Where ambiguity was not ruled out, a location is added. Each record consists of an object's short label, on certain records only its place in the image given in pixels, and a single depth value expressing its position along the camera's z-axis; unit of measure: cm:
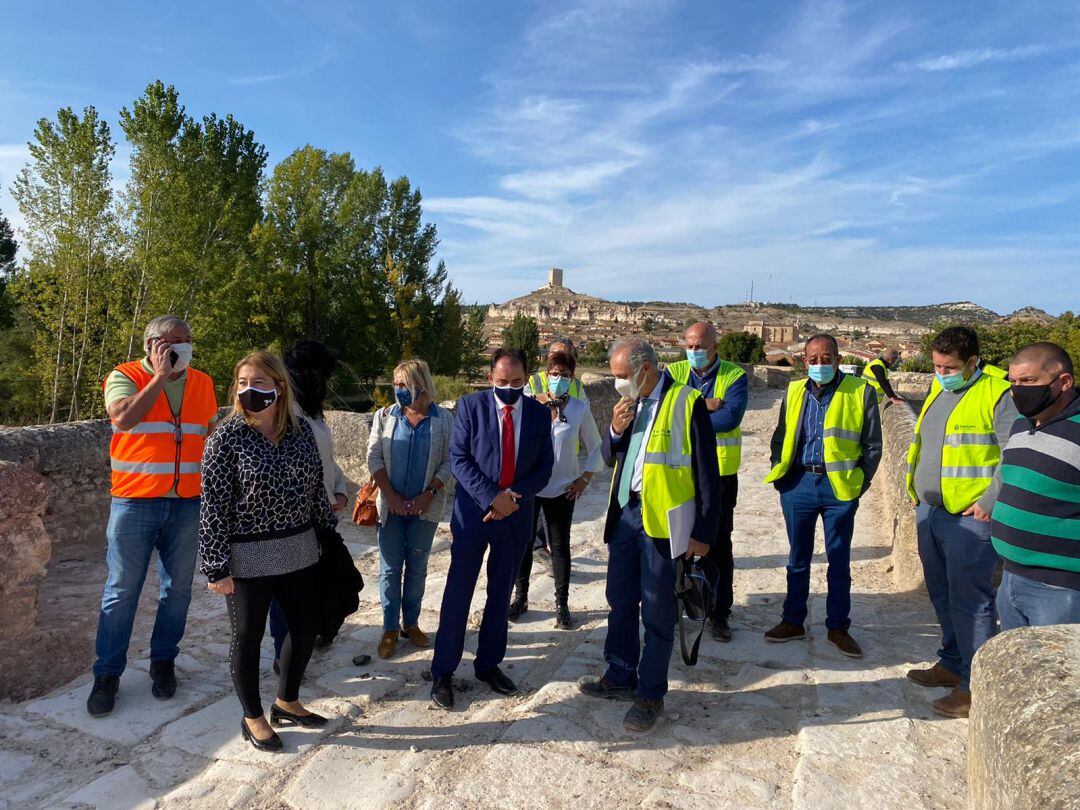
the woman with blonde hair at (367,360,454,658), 384
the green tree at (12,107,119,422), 1669
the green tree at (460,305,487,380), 3888
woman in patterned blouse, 272
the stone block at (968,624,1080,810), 149
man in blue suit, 332
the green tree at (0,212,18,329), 2780
